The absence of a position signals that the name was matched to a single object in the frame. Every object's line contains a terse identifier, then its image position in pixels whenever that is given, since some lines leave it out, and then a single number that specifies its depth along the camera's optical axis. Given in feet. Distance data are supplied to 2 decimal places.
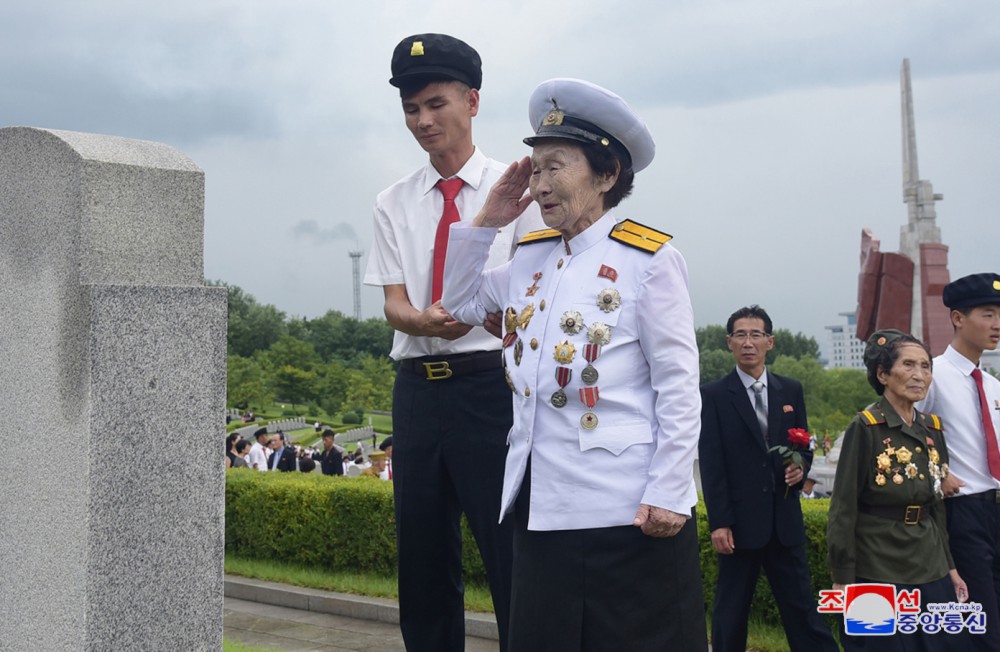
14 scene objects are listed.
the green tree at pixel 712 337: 253.65
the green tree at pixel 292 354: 228.22
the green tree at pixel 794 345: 267.39
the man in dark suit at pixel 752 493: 19.75
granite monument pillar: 11.21
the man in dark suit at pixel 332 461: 54.34
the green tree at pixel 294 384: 225.56
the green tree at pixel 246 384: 210.18
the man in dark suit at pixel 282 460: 60.18
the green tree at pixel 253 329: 257.14
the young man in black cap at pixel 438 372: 12.62
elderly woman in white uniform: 9.87
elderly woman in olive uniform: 17.11
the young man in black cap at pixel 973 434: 18.47
